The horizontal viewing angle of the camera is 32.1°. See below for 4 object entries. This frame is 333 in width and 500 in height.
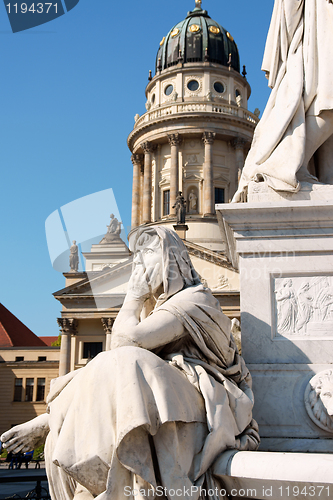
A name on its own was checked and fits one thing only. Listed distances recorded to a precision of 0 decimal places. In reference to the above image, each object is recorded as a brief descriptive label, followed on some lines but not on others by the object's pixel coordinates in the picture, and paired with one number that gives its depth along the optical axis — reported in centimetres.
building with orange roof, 4306
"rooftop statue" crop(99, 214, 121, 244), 4453
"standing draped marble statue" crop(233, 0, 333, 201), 312
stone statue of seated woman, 197
